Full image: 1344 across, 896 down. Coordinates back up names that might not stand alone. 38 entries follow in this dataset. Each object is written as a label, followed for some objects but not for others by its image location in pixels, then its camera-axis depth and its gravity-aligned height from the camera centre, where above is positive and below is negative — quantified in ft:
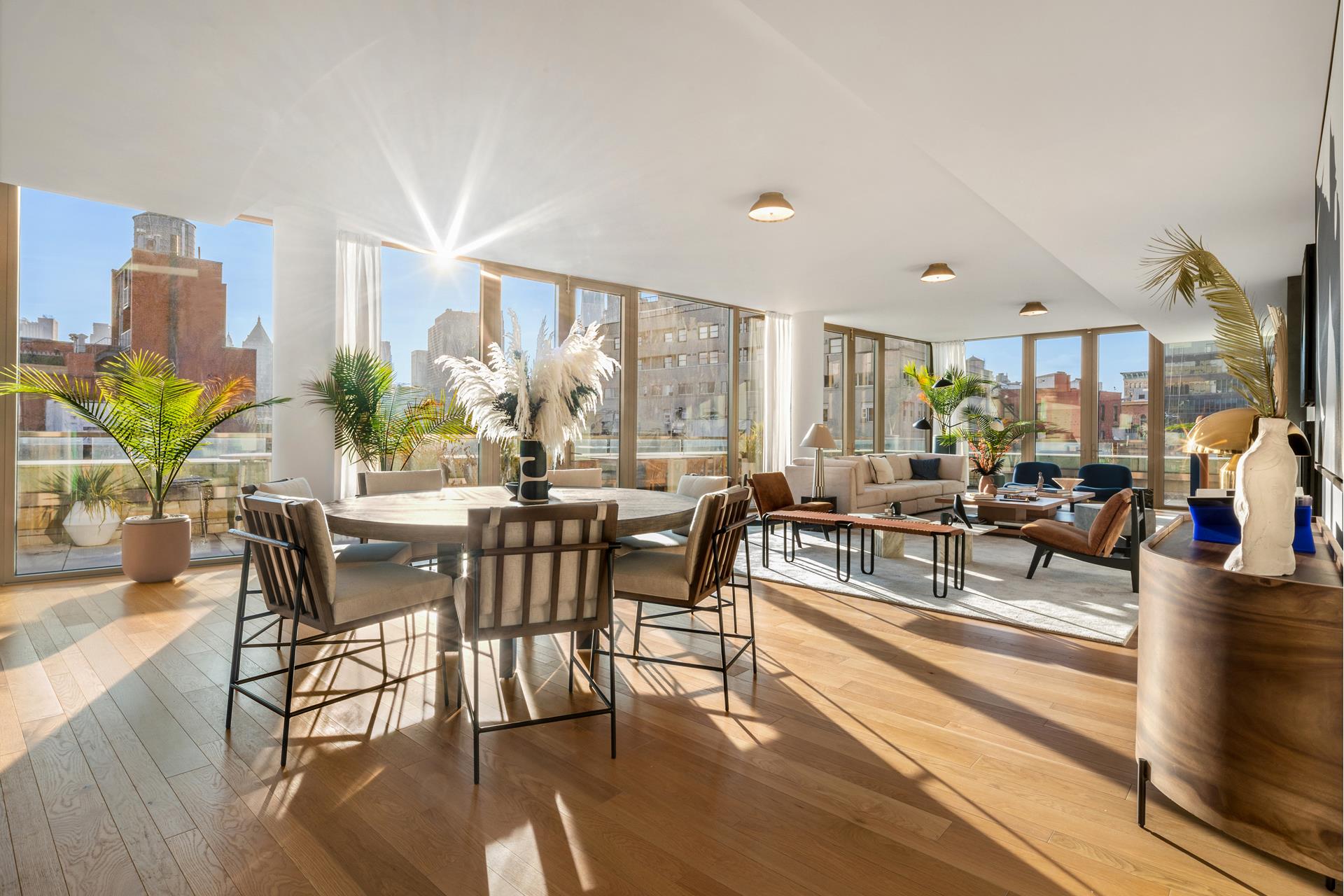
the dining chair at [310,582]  7.40 -1.55
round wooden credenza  5.27 -2.07
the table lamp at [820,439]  23.03 +0.43
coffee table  22.11 -1.80
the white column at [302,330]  17.15 +3.04
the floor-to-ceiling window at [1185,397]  32.24 +2.63
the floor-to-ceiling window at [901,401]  38.50 +2.88
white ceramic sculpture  5.74 -0.42
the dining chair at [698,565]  8.66 -1.51
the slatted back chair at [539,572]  7.33 -1.35
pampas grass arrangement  9.84 +0.94
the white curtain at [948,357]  39.99 +5.57
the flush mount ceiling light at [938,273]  22.12 +5.78
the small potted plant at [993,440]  35.17 +0.66
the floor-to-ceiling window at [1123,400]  34.22 +2.60
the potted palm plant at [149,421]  14.85 +0.64
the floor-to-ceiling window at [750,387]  30.07 +2.84
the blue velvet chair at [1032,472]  30.12 -0.87
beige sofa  24.30 -1.38
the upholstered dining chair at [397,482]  12.80 -0.60
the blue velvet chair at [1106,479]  28.12 -1.14
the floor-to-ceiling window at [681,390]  26.32 +2.48
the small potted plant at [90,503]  15.83 -1.22
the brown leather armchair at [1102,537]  14.78 -1.94
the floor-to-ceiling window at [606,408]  24.48 +1.58
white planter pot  15.88 -1.75
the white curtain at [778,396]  30.68 +2.48
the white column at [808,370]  30.55 +3.61
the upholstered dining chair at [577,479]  14.20 -0.57
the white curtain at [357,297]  18.38 +4.14
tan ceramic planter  15.29 -2.20
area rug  13.10 -3.11
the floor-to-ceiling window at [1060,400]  36.14 +2.79
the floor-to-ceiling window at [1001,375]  38.09 +4.32
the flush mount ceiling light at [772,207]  15.29 +5.44
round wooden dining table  7.94 -0.83
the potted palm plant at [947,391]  35.19 +3.21
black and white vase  10.04 -0.32
